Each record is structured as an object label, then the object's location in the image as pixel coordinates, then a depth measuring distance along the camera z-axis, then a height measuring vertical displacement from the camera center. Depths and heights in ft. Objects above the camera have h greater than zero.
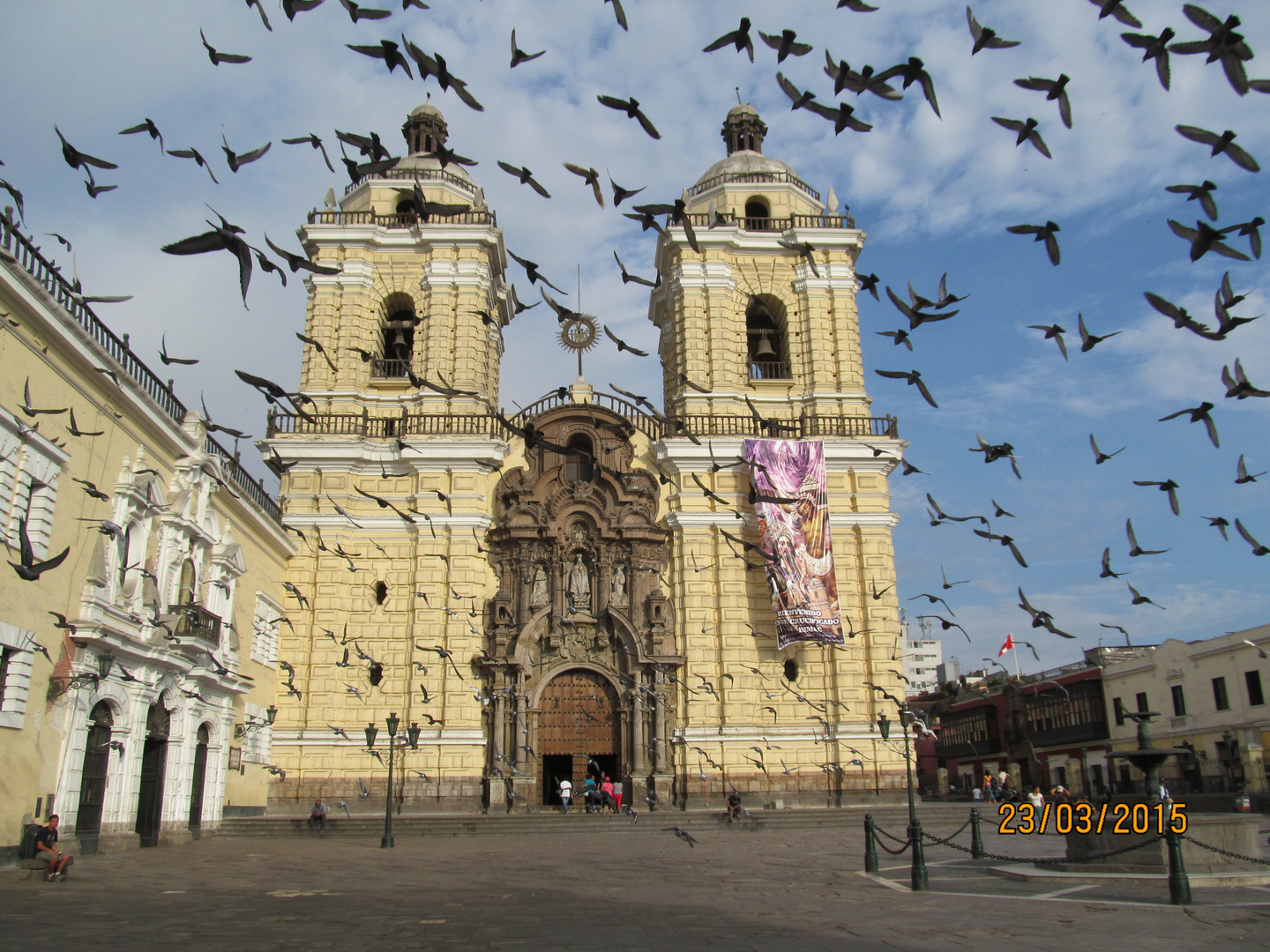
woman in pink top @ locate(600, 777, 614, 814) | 79.30 -3.76
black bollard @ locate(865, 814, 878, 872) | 43.68 -4.64
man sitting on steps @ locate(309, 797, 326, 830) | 70.18 -4.71
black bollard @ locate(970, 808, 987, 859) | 49.16 -4.80
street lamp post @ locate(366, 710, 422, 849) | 59.47 +0.67
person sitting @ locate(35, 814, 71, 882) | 40.83 -4.06
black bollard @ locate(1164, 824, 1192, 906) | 32.73 -4.46
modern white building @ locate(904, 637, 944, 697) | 366.43 +30.79
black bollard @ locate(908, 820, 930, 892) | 37.37 -4.80
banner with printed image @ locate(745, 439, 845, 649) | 81.92 +16.87
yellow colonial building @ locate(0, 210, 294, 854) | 46.11 +8.57
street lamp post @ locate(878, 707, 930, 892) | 37.40 -4.42
